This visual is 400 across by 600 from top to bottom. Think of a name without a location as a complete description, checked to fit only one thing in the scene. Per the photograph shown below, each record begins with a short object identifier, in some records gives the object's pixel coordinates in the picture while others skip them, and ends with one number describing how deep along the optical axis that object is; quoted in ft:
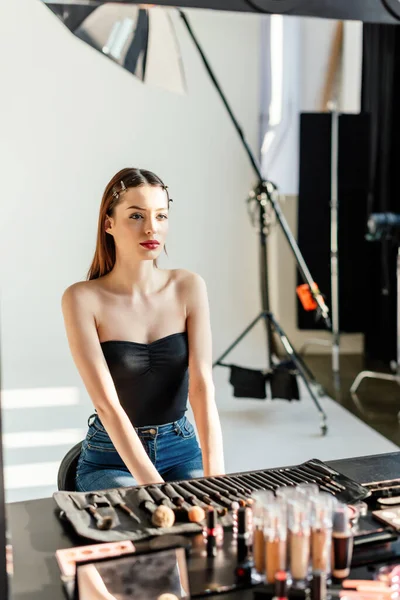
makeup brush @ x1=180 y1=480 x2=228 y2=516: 3.36
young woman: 4.04
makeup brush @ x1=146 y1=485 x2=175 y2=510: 3.37
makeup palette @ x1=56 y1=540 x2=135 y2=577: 2.86
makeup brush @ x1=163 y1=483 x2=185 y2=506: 3.39
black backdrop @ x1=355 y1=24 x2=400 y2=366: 10.25
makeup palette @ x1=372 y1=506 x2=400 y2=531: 3.29
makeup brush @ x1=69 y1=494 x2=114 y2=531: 3.14
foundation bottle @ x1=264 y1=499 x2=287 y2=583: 2.71
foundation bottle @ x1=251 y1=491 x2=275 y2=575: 2.76
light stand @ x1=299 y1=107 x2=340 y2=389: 12.07
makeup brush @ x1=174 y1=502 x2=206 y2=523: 3.25
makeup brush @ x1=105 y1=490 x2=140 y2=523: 3.27
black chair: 4.39
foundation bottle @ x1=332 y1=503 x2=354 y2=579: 2.81
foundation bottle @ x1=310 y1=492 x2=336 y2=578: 2.73
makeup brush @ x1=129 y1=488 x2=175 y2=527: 3.19
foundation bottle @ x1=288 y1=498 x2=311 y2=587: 2.70
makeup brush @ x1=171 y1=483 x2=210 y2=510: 3.38
